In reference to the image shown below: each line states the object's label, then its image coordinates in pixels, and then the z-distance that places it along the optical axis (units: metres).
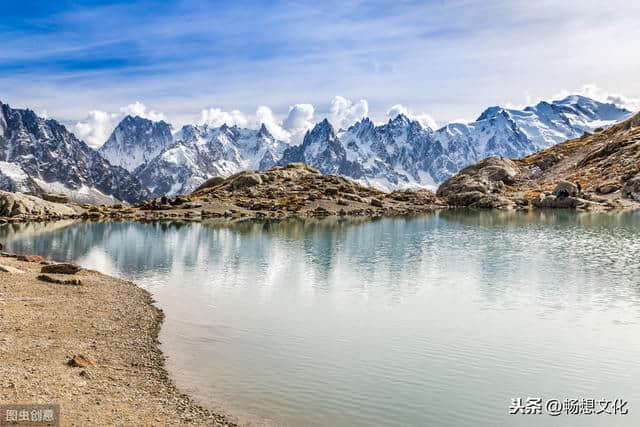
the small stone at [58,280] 44.28
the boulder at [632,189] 181.38
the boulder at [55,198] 183.35
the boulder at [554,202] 180.75
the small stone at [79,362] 26.12
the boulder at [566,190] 185.31
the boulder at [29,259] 57.08
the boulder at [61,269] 49.06
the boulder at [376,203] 194.62
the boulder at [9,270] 45.62
